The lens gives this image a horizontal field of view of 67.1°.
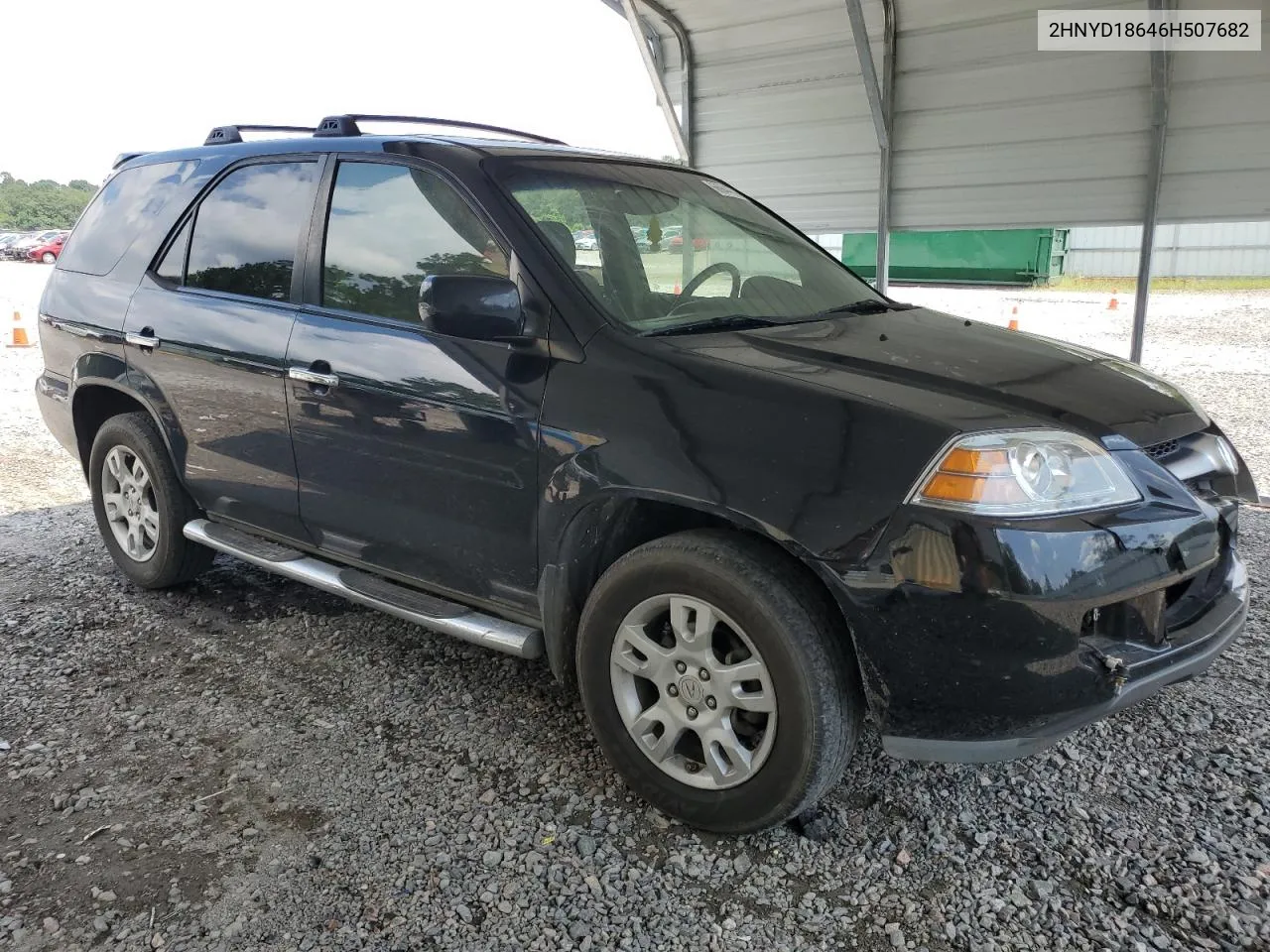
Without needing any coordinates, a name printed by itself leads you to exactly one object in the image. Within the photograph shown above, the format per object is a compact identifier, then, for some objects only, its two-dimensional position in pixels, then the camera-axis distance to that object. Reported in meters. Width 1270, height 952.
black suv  2.23
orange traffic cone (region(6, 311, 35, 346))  13.55
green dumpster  23.67
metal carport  6.84
